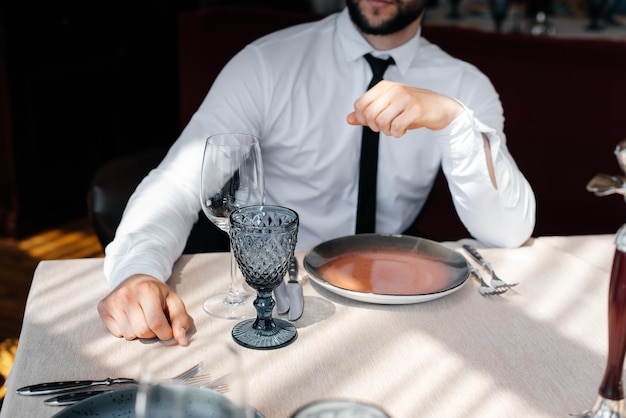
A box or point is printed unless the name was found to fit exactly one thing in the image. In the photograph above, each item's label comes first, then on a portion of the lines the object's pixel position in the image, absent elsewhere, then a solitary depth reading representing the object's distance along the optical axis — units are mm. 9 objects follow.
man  1502
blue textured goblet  946
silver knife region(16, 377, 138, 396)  836
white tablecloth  871
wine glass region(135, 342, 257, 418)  509
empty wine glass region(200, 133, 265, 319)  1061
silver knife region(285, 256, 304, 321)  1051
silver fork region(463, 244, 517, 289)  1171
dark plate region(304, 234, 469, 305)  1098
